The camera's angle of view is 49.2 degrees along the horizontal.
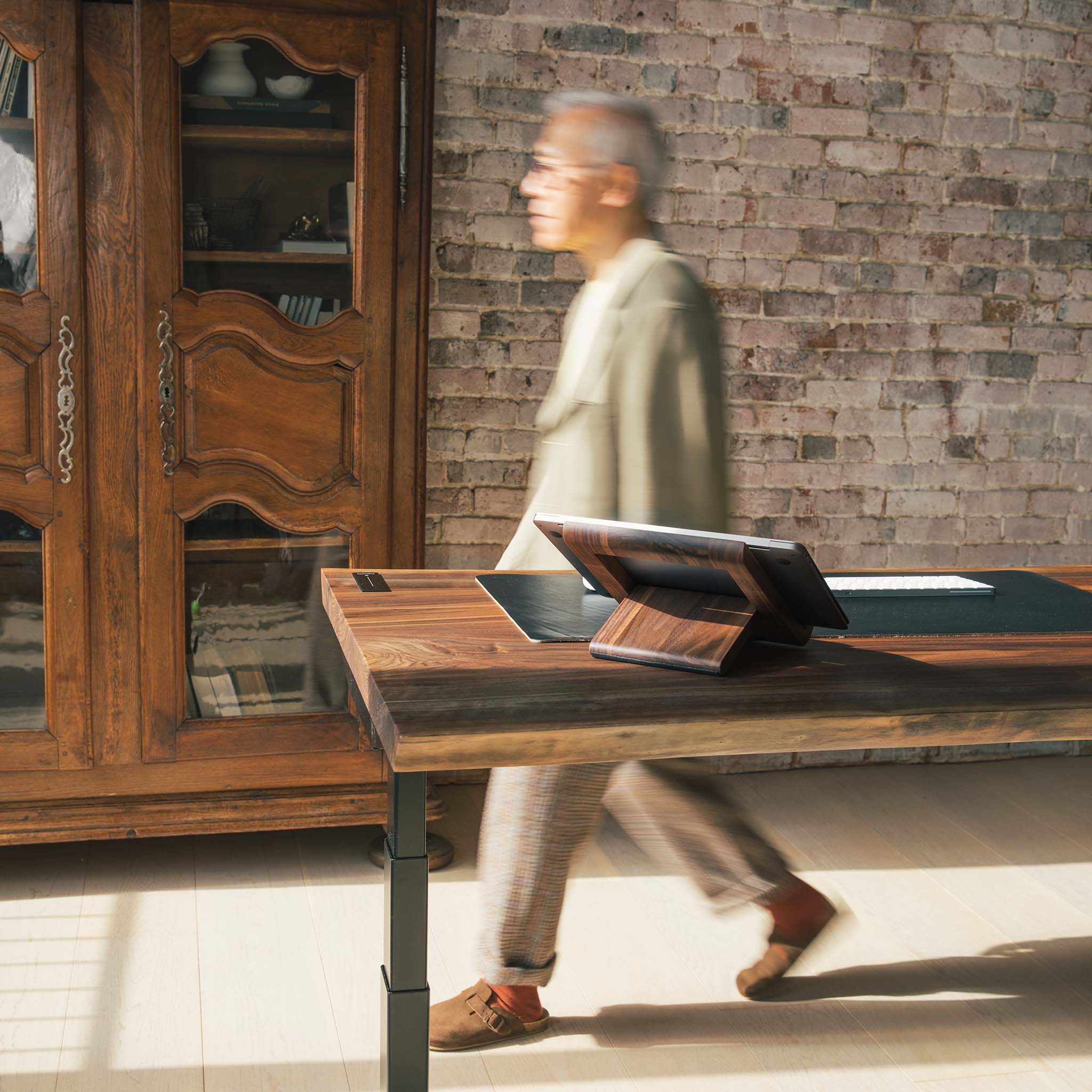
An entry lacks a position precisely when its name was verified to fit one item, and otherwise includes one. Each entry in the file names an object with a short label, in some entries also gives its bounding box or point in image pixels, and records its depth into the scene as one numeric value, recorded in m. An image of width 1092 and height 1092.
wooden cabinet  2.40
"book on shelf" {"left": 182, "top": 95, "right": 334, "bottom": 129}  2.45
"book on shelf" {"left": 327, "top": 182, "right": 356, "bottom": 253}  2.56
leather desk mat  1.70
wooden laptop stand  1.45
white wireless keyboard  1.95
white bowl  2.49
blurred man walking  1.87
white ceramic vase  2.43
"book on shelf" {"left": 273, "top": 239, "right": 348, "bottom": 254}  2.56
